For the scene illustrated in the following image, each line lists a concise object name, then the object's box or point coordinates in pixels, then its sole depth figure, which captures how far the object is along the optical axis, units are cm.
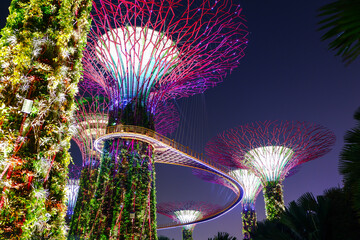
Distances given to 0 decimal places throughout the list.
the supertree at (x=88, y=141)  2314
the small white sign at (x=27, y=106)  436
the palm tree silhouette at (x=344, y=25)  316
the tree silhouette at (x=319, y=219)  613
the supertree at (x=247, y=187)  3447
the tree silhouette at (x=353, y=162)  380
